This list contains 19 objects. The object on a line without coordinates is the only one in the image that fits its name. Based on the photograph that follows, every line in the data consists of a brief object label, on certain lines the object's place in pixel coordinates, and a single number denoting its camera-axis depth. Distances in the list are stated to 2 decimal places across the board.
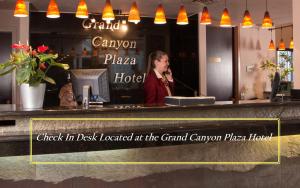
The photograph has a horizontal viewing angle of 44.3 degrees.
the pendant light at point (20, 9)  4.18
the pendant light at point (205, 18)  4.80
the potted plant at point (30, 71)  2.71
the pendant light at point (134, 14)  4.57
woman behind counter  4.41
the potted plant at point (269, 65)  8.68
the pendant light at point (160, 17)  4.70
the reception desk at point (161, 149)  2.67
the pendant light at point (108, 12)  4.49
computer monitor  3.20
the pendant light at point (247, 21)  4.94
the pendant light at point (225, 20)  4.85
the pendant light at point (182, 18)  4.73
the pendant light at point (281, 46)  9.82
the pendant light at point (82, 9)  4.42
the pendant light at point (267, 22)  5.18
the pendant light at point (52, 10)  4.43
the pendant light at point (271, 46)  8.88
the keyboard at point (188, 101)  3.11
